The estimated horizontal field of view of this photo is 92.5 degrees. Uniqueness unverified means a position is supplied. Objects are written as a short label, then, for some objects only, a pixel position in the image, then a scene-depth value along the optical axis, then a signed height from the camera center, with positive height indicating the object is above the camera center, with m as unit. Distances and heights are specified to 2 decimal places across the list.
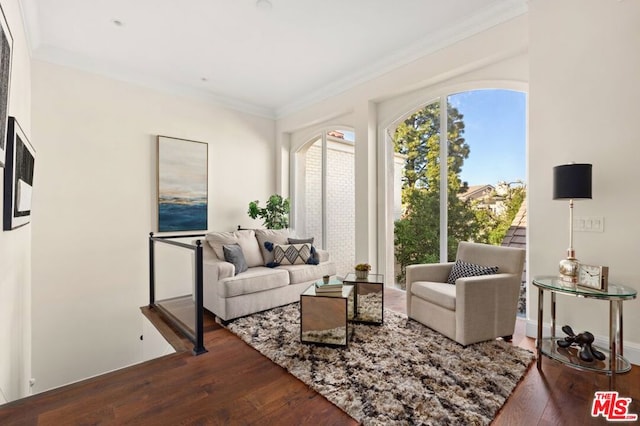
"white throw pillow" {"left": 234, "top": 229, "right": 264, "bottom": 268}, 3.89 -0.45
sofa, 3.21 -0.68
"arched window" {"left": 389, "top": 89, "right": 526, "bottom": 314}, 3.28 +0.47
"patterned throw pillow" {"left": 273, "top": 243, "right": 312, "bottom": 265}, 3.97 -0.54
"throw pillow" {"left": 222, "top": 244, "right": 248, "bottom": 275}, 3.51 -0.51
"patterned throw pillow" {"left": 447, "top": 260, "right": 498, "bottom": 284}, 2.79 -0.54
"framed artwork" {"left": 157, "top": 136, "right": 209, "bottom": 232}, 4.40 +0.42
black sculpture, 2.10 -0.95
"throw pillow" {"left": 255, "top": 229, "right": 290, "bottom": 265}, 4.02 -0.36
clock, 2.04 -0.43
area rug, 1.77 -1.12
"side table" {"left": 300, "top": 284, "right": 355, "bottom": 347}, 2.53 -0.89
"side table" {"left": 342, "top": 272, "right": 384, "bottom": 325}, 2.99 -0.86
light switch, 2.40 -0.08
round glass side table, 1.95 -0.84
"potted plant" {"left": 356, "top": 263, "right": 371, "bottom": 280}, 3.08 -0.58
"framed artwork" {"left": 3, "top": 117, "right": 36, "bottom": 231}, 2.01 +0.24
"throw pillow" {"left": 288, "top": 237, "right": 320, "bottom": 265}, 4.06 -0.54
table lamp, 2.22 +0.20
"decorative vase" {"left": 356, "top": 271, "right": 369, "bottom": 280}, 3.07 -0.62
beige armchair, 2.49 -0.75
